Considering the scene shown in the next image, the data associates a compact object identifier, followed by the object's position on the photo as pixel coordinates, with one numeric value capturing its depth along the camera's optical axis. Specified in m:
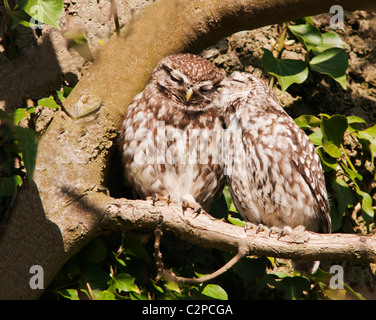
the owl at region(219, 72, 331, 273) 5.32
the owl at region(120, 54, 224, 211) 5.16
